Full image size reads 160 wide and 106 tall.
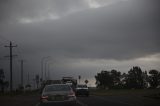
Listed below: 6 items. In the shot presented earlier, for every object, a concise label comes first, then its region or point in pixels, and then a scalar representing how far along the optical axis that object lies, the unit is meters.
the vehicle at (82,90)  40.20
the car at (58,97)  15.11
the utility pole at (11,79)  49.61
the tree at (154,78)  120.29
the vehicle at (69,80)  48.09
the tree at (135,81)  119.67
